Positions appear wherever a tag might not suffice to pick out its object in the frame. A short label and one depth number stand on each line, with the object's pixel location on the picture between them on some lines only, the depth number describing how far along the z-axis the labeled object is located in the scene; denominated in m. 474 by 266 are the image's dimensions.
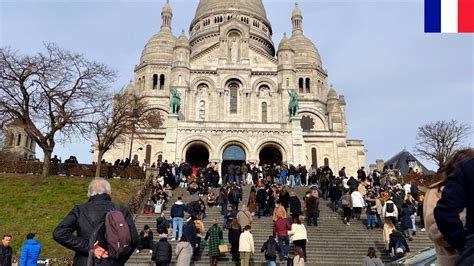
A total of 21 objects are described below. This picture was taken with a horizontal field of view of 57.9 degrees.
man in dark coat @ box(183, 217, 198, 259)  12.85
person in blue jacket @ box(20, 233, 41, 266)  9.58
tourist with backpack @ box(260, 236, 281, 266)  12.09
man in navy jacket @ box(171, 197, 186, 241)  15.05
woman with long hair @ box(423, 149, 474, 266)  3.25
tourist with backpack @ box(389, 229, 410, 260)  12.98
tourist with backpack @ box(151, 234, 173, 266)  11.02
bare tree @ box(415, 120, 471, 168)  45.31
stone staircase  13.91
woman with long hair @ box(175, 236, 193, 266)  11.04
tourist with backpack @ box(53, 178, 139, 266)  4.34
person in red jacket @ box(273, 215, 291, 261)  13.19
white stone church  36.38
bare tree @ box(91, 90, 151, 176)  26.53
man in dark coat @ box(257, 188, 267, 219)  18.14
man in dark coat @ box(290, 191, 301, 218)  15.88
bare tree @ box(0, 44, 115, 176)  24.12
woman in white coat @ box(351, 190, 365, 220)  17.75
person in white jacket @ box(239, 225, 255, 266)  12.16
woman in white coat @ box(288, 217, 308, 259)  12.66
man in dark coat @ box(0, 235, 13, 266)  10.02
